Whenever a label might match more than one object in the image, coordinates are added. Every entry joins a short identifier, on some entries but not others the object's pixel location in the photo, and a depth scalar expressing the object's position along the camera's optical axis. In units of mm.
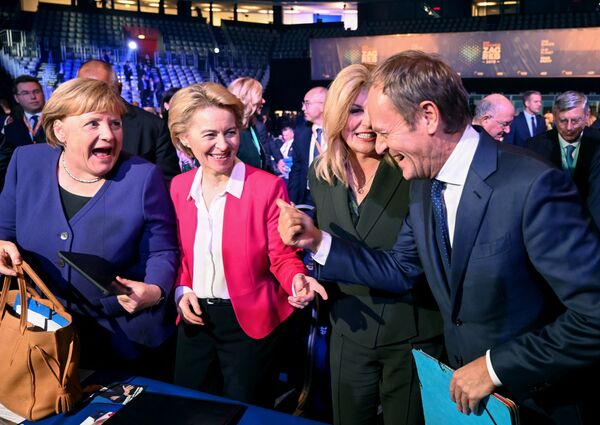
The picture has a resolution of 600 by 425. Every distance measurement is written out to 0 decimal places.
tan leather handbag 1419
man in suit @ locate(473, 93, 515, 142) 4852
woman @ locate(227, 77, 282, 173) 4188
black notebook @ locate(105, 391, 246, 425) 1371
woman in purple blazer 1733
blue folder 1155
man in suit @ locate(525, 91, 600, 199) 4539
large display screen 15125
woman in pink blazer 1887
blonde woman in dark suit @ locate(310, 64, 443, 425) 1731
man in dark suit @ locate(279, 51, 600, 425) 1166
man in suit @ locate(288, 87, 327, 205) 5035
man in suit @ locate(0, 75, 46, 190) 4867
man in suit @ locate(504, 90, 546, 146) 7895
